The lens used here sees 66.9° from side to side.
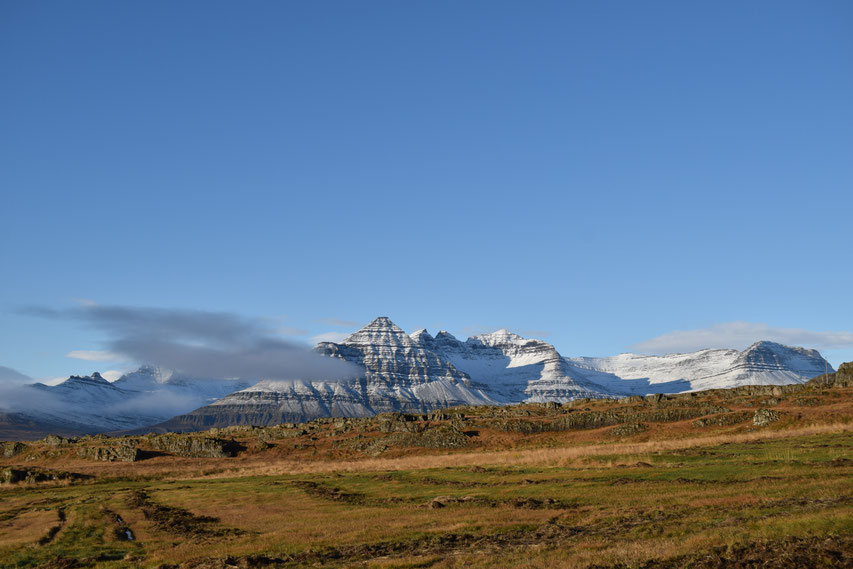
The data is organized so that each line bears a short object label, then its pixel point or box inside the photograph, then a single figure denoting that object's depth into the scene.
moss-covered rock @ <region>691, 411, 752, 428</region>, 84.69
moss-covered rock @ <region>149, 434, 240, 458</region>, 109.44
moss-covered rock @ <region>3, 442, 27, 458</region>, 121.29
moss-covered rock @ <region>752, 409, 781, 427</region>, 78.69
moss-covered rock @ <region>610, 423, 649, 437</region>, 89.12
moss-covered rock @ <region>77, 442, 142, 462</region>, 107.00
